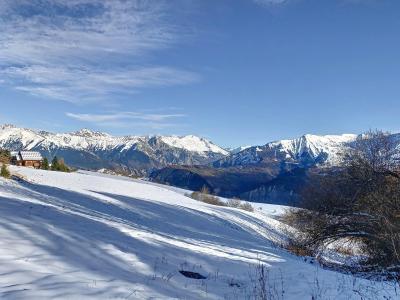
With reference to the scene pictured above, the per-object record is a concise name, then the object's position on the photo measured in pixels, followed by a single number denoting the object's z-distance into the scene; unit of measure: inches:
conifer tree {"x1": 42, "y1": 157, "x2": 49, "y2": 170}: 3750.5
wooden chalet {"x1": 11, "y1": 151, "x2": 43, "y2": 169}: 4643.2
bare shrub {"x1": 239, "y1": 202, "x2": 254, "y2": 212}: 2939.5
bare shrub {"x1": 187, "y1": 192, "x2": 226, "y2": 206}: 3168.8
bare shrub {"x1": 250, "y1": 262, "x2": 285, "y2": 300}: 369.7
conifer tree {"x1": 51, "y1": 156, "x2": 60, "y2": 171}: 3646.7
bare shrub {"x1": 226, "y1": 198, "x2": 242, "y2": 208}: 3142.2
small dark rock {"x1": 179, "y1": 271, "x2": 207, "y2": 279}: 419.2
